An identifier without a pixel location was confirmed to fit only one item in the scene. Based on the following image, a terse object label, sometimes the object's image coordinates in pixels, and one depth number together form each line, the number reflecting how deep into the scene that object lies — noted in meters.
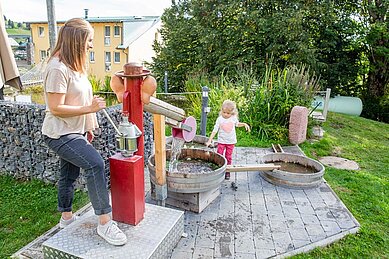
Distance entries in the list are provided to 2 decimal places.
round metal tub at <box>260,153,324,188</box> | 3.50
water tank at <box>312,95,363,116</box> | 10.41
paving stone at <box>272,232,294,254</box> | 2.41
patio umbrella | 2.18
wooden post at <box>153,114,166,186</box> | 2.60
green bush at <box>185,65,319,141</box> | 5.65
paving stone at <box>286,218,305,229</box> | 2.75
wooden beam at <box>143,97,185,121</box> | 2.30
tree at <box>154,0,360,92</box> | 9.60
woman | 1.86
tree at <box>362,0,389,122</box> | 9.71
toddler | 3.58
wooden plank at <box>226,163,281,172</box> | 3.42
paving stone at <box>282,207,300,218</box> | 2.95
